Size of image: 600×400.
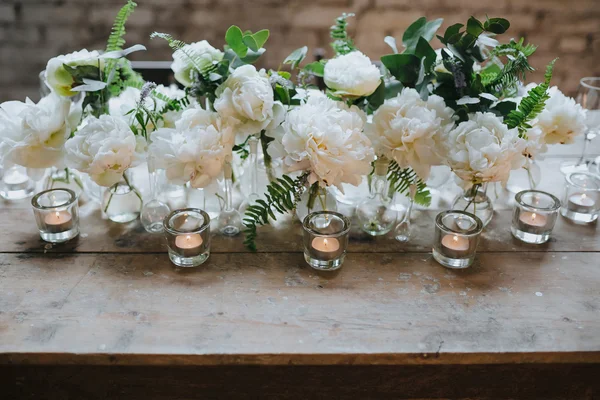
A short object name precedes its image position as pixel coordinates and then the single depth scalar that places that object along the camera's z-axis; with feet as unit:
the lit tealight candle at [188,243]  3.52
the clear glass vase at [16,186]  4.36
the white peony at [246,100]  3.38
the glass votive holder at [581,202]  4.13
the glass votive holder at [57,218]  3.72
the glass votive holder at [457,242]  3.51
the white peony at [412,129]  3.42
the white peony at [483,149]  3.31
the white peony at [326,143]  3.27
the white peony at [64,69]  3.65
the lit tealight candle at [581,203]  4.13
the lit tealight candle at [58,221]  3.74
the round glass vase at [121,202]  4.02
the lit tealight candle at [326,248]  3.51
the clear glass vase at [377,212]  3.96
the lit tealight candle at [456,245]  3.55
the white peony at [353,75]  3.50
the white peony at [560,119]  3.87
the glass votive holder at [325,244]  3.48
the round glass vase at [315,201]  3.74
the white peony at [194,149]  3.33
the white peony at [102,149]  3.40
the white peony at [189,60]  3.58
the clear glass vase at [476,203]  3.98
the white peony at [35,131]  3.60
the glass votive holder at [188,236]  3.51
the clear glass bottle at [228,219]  3.98
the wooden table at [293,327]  2.95
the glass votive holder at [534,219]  3.77
